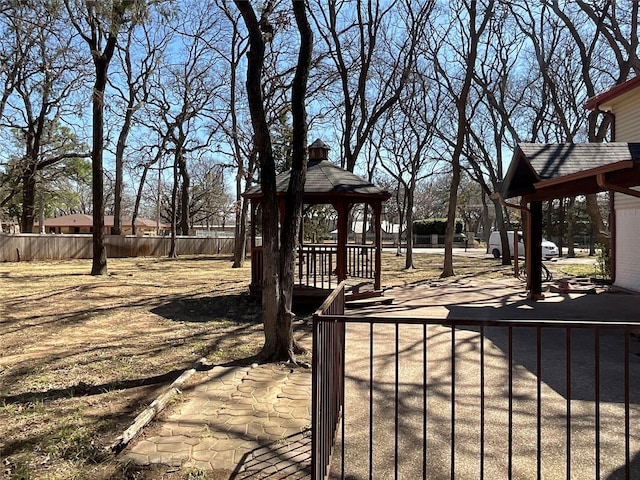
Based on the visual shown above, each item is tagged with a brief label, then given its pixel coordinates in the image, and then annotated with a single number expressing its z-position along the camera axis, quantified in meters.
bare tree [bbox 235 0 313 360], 5.04
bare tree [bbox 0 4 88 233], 15.77
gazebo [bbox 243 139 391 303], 8.98
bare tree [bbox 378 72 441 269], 20.00
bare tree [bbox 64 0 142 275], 12.64
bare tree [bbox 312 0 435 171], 14.43
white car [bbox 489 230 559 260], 23.51
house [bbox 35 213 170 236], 49.12
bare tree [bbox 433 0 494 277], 13.49
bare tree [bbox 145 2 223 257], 22.08
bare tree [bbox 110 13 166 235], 22.56
